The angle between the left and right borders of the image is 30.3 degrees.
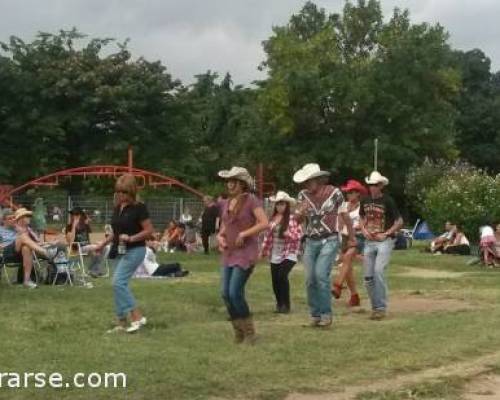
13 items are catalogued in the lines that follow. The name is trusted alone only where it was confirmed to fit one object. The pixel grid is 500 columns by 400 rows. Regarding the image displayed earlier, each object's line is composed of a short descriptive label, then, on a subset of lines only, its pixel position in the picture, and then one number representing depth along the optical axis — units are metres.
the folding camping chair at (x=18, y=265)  15.17
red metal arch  29.88
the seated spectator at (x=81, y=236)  17.61
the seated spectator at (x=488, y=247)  21.47
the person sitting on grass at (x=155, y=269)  17.16
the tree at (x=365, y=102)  51.44
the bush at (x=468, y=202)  26.59
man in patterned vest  10.29
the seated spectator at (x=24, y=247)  14.89
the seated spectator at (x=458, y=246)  26.11
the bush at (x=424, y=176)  42.78
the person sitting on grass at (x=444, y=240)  26.69
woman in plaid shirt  12.03
